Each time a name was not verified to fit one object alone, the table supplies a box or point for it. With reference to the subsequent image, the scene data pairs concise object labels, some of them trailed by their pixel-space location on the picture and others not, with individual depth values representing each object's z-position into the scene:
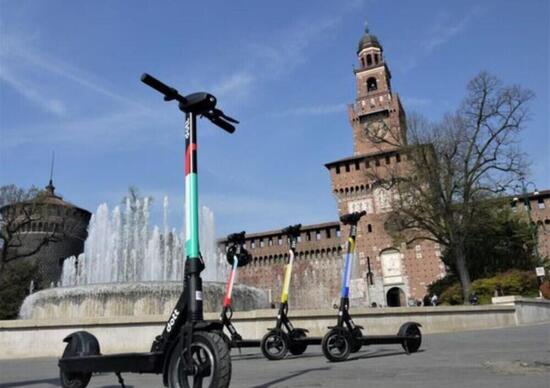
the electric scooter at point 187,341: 3.02
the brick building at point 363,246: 41.88
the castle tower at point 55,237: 47.09
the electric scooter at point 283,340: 6.90
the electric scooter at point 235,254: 8.31
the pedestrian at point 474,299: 21.66
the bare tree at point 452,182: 23.81
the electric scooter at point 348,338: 6.18
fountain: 12.53
